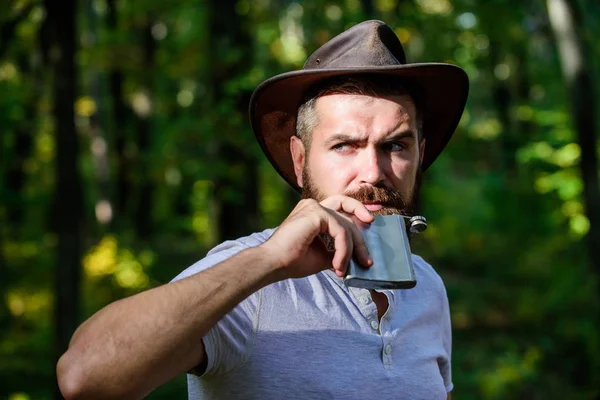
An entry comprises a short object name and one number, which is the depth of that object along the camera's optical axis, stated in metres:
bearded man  1.55
